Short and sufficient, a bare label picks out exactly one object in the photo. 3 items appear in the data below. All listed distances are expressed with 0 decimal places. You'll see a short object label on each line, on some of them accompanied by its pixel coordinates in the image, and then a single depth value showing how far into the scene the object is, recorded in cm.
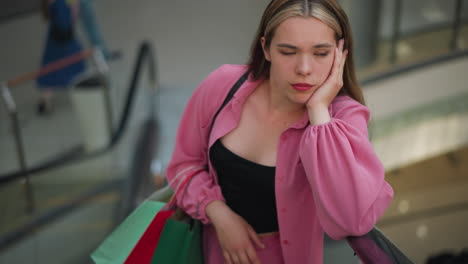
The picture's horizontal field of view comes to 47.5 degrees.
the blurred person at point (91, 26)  557
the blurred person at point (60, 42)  506
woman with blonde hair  114
